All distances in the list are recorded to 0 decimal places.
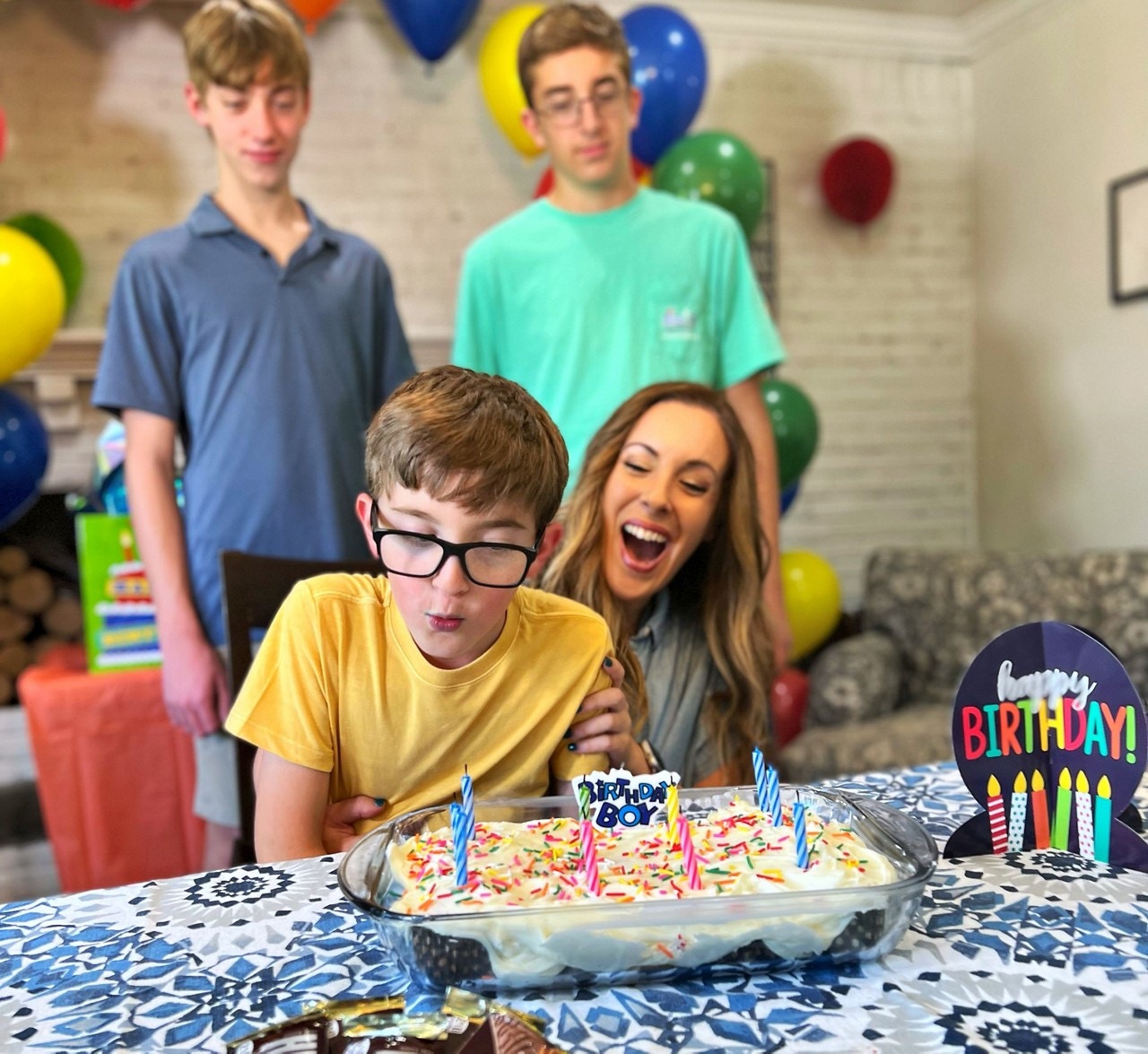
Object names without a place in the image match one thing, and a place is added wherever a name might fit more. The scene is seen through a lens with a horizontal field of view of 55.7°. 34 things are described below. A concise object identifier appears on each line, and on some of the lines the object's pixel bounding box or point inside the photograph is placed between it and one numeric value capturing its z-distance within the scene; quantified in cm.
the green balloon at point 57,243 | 348
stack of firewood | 331
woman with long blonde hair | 150
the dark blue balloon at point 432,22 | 353
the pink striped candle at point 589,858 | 78
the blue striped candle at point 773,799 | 92
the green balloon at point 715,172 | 349
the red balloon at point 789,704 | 374
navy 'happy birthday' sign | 101
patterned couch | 327
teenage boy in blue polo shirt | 196
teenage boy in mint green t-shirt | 201
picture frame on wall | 397
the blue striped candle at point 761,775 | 93
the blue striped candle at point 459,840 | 78
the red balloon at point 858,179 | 450
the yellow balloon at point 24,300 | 275
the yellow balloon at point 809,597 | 383
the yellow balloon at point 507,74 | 354
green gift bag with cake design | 264
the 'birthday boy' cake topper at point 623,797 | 92
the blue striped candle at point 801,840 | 82
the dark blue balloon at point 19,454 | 295
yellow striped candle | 92
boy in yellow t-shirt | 99
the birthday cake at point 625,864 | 77
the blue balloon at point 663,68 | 353
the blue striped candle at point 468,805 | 82
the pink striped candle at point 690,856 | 79
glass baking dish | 72
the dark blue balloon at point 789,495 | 379
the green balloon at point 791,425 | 360
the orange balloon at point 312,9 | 352
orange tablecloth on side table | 271
